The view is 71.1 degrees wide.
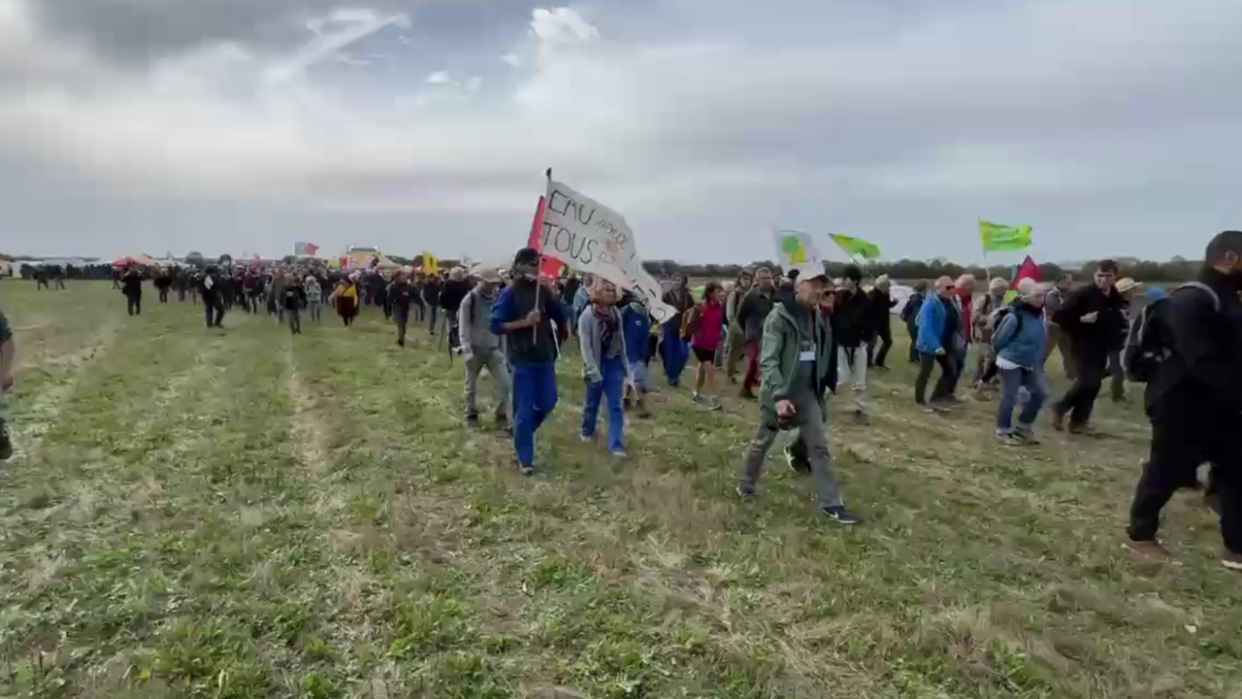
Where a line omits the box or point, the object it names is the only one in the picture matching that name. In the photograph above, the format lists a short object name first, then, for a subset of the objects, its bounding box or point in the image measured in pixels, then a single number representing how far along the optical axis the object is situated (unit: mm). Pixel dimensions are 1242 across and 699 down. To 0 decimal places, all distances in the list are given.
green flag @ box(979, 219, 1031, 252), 15719
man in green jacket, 6289
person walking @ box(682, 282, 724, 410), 11898
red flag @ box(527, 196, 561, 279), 7820
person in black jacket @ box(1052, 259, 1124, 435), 9906
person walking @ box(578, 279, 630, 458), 8203
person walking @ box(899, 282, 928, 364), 16611
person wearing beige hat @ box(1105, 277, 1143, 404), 10188
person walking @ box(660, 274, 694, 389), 13703
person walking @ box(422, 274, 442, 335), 22191
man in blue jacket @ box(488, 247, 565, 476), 7430
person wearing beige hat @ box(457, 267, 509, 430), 9266
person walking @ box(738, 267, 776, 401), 11211
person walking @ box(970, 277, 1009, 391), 12500
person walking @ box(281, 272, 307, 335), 21656
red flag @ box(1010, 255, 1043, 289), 13618
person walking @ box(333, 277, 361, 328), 24438
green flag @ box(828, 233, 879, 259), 17016
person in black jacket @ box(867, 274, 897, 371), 13797
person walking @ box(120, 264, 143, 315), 27969
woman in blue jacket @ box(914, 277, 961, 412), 11406
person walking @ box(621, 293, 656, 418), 10938
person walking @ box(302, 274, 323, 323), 25656
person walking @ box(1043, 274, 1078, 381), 12680
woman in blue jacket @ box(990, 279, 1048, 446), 9469
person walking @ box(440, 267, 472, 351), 16906
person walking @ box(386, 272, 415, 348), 19234
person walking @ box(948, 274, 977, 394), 11844
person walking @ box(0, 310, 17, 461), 5539
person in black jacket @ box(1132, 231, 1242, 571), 5320
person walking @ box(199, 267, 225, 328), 23531
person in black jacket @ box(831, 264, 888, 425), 11164
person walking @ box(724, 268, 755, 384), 13188
